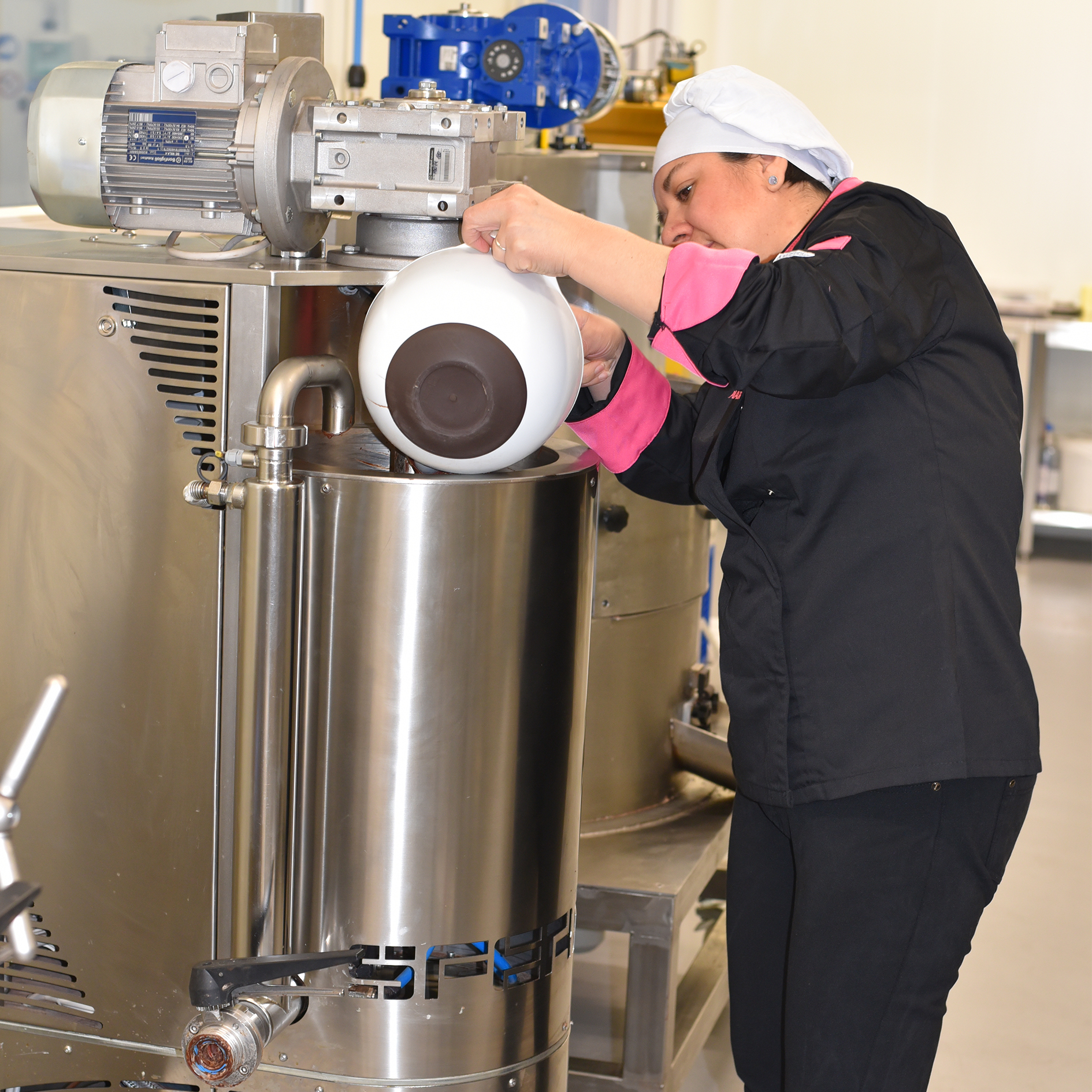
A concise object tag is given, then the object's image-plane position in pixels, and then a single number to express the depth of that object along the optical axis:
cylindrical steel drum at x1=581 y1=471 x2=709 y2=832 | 1.90
